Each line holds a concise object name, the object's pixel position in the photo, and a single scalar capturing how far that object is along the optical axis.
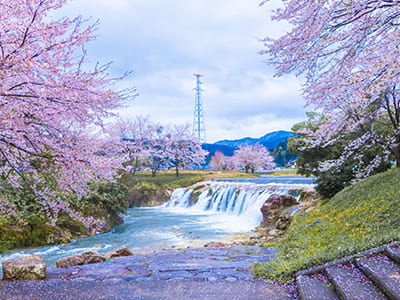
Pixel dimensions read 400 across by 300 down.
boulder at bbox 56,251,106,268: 5.55
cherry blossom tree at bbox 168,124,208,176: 31.97
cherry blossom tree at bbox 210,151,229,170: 52.50
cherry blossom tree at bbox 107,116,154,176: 27.12
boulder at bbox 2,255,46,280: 4.12
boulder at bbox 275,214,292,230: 9.95
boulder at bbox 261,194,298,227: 11.70
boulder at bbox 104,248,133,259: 6.84
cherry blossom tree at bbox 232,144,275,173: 42.06
